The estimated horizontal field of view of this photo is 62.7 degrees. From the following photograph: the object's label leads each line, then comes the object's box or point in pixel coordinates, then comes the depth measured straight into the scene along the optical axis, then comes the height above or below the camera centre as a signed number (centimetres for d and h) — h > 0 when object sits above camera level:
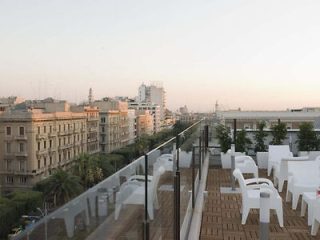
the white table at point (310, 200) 261 -89
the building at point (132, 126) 5746 -289
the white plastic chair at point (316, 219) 246 -101
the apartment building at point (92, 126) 4490 -227
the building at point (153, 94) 9528 +730
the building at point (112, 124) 4910 -210
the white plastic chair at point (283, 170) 390 -87
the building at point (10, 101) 4600 +241
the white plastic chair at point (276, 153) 475 -73
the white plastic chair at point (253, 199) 274 -91
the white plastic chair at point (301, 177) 318 -80
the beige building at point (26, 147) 3483 -450
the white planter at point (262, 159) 555 -98
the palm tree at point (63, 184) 2250 -620
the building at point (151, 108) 7725 +162
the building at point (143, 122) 6228 -222
